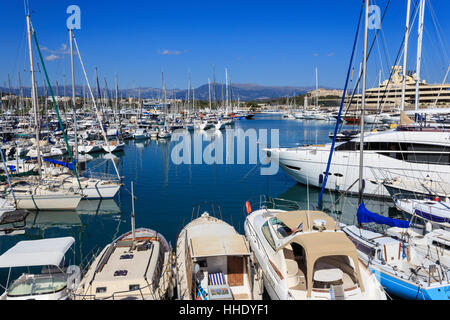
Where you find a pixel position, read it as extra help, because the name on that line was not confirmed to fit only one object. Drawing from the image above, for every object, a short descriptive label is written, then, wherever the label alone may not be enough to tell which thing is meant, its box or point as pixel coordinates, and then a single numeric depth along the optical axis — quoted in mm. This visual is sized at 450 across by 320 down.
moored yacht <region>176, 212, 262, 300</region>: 10633
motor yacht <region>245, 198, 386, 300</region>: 9695
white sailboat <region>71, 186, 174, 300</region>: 10273
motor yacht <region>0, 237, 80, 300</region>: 10500
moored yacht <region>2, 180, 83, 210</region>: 22969
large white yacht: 22562
